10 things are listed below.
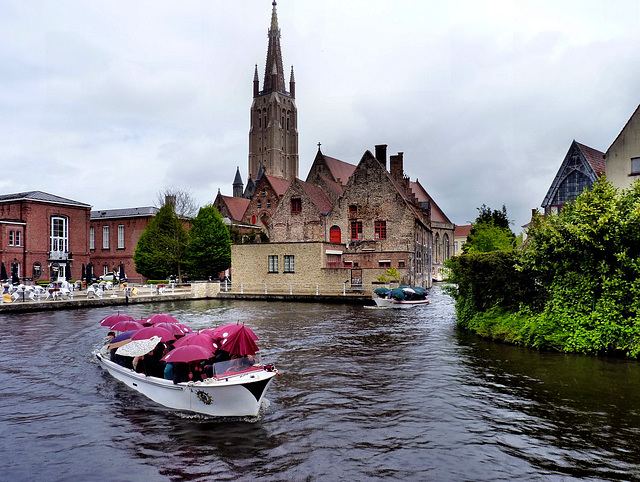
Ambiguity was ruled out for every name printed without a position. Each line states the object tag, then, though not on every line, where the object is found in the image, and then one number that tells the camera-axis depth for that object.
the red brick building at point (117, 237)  60.12
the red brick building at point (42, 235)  48.19
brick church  42.62
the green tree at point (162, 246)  51.28
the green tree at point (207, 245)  51.06
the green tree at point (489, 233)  45.09
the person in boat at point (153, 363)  11.85
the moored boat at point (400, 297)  33.00
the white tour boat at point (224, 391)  10.23
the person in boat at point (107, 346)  14.61
